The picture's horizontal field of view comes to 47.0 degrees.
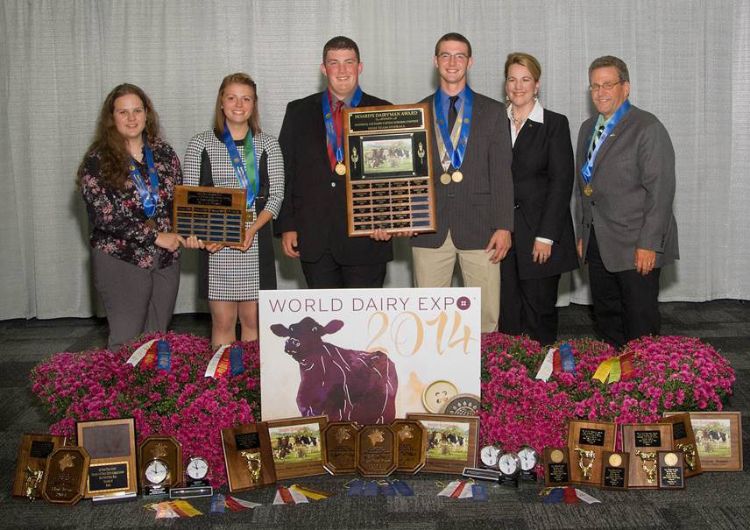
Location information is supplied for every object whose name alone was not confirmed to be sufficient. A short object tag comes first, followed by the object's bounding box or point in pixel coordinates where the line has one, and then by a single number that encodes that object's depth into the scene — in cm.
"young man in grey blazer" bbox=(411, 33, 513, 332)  388
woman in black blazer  395
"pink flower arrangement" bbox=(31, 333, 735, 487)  312
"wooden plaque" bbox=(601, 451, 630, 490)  298
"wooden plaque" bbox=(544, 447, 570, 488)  303
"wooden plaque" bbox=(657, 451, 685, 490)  298
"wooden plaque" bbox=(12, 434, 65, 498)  303
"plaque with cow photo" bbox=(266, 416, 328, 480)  314
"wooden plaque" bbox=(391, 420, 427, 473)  314
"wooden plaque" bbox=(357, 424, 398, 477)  312
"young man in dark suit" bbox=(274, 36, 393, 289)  393
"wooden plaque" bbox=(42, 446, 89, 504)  297
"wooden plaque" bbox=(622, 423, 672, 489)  300
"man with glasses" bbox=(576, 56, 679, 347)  390
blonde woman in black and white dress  389
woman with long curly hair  372
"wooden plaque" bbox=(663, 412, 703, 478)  307
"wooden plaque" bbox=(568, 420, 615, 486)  303
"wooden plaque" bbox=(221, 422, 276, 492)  306
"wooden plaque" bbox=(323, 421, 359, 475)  316
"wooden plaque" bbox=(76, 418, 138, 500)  300
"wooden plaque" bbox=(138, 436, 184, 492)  304
